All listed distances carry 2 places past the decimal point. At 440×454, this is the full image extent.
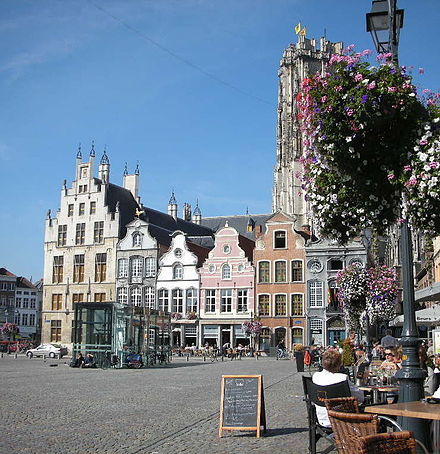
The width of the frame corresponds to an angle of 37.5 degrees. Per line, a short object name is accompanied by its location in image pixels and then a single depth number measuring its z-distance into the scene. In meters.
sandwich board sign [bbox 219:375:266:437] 10.55
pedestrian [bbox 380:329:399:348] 22.56
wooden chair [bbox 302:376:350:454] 8.05
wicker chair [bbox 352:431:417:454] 4.80
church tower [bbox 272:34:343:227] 82.56
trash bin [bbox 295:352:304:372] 28.25
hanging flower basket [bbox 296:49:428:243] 8.04
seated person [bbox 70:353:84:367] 33.19
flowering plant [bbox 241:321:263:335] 52.78
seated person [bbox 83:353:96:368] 33.22
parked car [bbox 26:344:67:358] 50.62
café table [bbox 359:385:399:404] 10.36
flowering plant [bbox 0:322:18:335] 75.81
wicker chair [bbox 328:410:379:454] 5.46
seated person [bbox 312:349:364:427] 8.11
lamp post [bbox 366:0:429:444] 7.99
